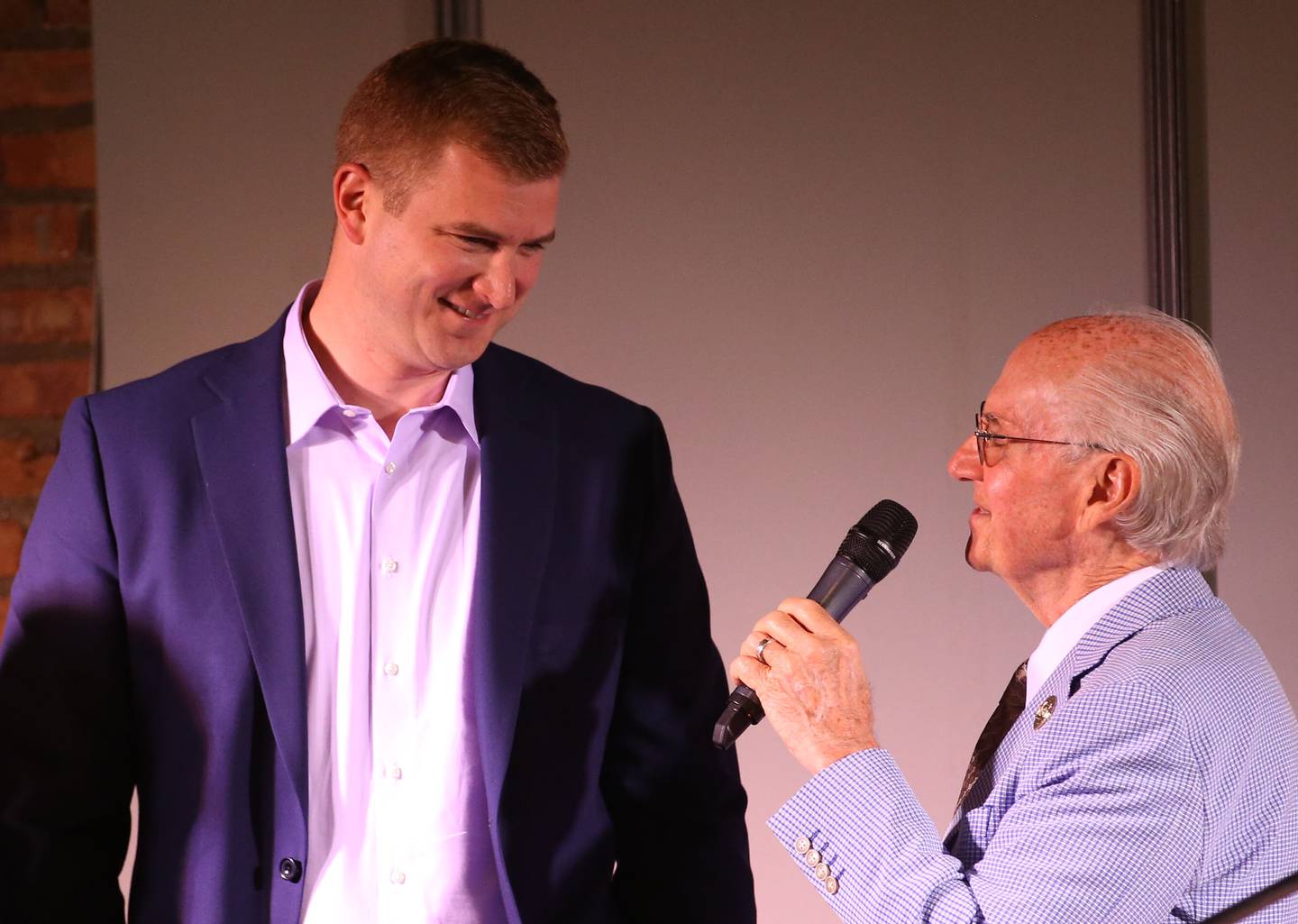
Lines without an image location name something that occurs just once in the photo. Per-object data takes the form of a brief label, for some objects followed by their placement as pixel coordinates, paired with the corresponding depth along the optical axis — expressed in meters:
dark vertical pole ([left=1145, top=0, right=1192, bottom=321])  7.28
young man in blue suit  6.29
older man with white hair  6.19
